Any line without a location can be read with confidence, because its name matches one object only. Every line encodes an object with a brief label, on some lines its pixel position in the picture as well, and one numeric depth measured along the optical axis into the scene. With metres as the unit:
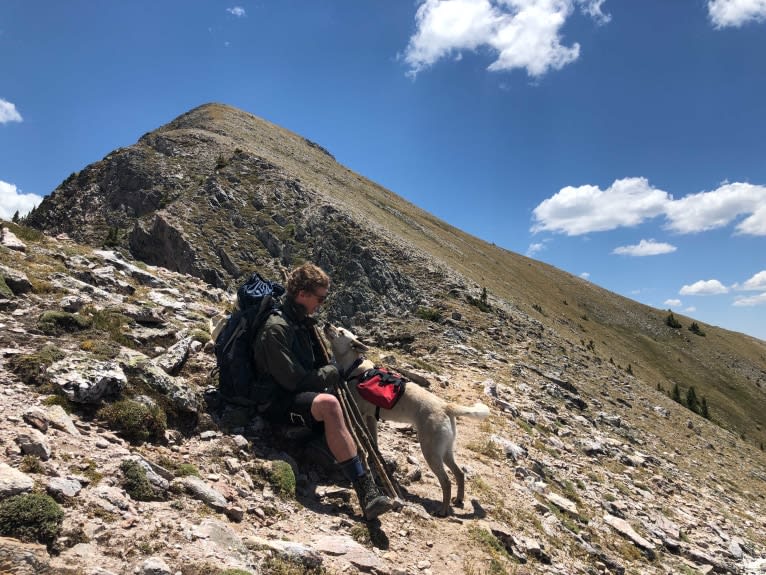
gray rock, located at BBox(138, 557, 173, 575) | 3.37
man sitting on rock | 5.54
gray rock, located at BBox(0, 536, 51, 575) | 2.92
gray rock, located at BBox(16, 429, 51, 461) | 4.07
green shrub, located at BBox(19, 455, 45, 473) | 3.87
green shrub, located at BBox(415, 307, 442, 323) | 24.27
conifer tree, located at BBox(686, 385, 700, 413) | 42.34
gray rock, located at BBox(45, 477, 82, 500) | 3.77
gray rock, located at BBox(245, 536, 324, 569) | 4.29
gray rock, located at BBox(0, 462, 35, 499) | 3.46
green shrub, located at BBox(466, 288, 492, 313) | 27.30
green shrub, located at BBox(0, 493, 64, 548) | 3.23
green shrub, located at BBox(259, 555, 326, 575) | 4.04
